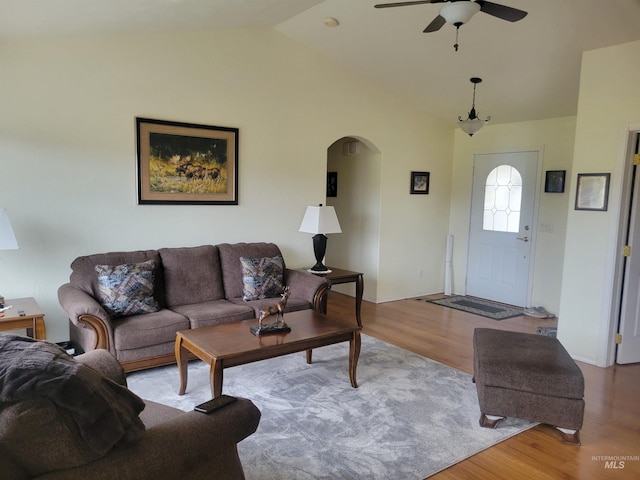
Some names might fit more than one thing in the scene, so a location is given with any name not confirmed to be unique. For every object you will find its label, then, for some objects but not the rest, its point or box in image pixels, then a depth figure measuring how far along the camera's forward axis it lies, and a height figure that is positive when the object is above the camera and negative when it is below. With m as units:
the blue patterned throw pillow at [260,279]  4.16 -0.74
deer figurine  3.05 -0.78
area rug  2.39 -1.36
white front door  5.69 -0.26
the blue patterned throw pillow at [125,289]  3.47 -0.74
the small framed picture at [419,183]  6.08 +0.29
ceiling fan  2.43 +1.08
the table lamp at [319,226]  4.73 -0.27
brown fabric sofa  3.21 -0.85
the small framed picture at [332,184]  6.66 +0.25
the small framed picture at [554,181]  5.32 +0.32
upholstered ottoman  2.62 -1.06
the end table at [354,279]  4.81 -0.83
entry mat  5.48 -1.29
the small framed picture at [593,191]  3.79 +0.16
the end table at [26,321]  2.95 -0.85
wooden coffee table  2.70 -0.92
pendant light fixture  4.58 +0.82
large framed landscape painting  4.07 +0.32
